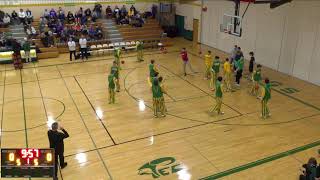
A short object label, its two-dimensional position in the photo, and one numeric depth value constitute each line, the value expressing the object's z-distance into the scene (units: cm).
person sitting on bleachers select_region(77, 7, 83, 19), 2689
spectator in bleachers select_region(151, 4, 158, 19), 2999
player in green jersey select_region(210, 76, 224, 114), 1279
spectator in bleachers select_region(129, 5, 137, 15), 2890
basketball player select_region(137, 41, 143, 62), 2188
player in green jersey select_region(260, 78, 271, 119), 1268
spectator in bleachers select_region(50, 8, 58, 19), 2602
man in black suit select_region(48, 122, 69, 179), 889
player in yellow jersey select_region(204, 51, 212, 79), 1748
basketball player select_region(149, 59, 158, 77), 1541
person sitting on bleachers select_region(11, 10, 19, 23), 2513
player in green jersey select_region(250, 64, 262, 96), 1457
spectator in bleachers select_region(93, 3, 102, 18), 2770
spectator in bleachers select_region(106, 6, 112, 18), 2833
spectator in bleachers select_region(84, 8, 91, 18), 2738
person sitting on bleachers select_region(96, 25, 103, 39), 2552
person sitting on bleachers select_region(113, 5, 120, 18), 2847
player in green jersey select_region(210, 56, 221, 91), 1599
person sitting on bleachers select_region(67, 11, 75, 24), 2632
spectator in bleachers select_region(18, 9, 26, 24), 2503
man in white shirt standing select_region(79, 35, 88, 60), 2220
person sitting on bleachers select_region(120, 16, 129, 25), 2794
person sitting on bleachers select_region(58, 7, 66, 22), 2627
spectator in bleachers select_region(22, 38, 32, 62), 2082
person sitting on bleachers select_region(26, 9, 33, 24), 2515
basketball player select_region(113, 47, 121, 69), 1852
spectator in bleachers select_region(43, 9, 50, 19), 2605
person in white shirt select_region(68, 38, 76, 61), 2181
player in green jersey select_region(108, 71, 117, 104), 1399
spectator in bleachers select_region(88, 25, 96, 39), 2530
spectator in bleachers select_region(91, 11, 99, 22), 2720
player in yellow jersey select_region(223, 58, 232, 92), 1551
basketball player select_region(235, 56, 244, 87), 1645
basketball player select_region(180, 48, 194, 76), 1792
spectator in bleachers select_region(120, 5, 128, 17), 2870
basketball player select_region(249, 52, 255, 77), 1800
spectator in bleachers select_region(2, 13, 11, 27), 2439
